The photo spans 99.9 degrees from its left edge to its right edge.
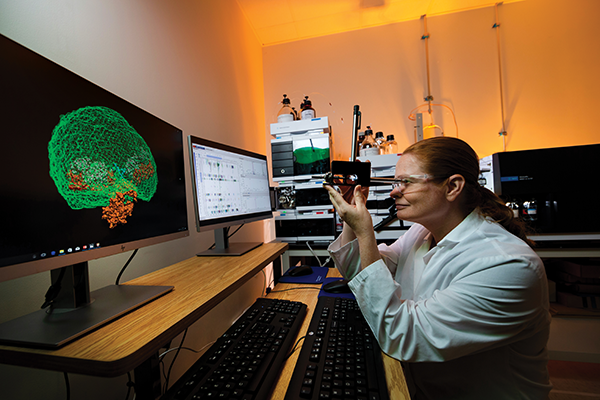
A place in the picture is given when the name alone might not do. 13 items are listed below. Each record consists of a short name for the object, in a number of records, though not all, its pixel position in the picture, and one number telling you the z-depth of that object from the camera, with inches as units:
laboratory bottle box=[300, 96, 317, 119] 68.5
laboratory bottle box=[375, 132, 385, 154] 75.3
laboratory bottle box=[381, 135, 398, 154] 78.8
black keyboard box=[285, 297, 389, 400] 17.8
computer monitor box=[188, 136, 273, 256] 33.5
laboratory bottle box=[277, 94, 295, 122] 67.4
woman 19.9
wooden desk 13.3
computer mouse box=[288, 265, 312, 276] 47.7
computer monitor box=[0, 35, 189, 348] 14.7
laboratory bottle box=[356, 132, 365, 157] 78.4
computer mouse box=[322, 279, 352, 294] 39.1
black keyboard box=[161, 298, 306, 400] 17.4
